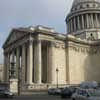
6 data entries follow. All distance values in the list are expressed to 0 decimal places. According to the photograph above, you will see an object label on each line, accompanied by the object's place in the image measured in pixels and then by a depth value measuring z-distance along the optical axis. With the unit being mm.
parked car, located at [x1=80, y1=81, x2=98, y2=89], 34256
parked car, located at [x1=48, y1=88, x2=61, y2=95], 37600
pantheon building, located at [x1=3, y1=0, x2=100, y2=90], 50938
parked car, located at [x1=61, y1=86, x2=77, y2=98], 29553
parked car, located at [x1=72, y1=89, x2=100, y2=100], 15242
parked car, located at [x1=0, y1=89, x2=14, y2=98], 30125
